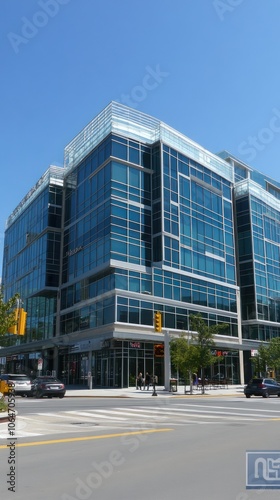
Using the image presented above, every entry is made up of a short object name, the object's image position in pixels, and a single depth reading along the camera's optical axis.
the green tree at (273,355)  46.50
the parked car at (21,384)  32.50
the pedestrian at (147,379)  39.65
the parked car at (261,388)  32.88
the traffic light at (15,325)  17.69
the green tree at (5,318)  18.28
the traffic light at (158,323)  29.75
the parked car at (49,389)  30.44
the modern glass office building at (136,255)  43.03
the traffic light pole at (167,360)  36.74
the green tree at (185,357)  37.06
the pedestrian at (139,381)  39.00
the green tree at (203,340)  37.43
